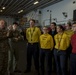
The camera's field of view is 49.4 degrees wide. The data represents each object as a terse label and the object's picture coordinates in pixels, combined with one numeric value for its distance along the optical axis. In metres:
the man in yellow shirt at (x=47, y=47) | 2.31
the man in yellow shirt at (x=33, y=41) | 2.59
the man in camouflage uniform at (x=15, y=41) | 2.34
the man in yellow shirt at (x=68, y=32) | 2.28
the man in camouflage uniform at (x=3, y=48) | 2.00
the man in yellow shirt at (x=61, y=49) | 2.15
